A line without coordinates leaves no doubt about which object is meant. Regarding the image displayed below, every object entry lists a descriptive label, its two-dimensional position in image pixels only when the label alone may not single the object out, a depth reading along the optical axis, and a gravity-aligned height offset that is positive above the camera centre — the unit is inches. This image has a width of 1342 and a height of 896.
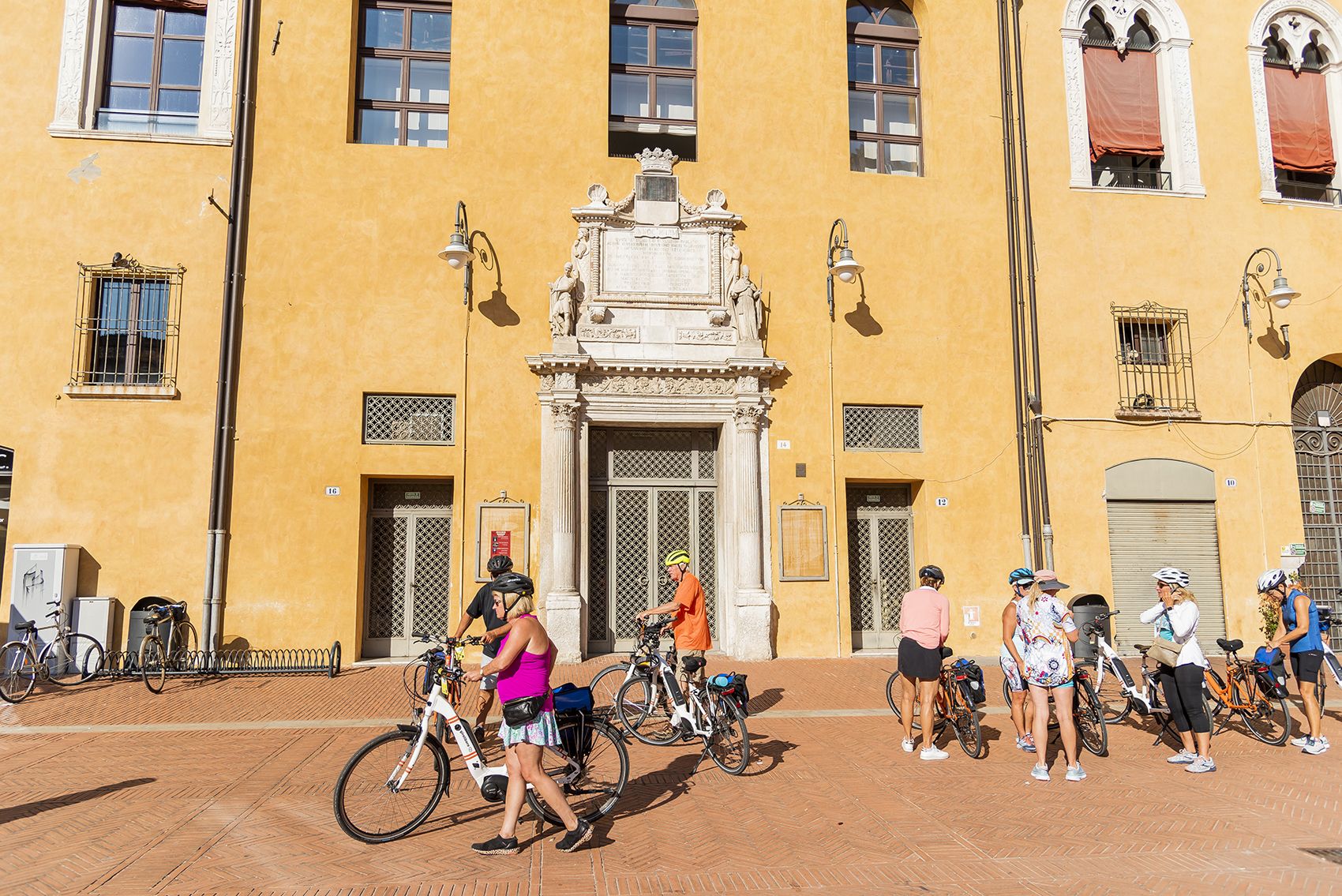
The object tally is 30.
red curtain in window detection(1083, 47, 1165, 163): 598.5 +314.7
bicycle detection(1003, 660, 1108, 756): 299.0 -56.4
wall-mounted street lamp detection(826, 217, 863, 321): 503.2 +176.0
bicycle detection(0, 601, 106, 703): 410.3 -49.5
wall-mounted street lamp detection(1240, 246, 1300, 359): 580.4 +183.9
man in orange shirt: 335.0 -21.3
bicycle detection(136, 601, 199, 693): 417.1 -44.4
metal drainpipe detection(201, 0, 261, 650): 472.7 +125.5
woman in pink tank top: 200.7 -41.3
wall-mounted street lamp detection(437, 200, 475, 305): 478.0 +172.5
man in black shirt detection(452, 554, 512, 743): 228.8 -17.9
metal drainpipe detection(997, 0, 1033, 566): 542.9 +192.9
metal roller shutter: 553.6 +0.5
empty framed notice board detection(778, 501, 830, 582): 517.7 +7.4
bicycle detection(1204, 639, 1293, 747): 330.0 -54.9
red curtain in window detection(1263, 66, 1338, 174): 614.9 +310.7
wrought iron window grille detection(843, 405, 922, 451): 542.0 +81.1
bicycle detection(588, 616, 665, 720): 315.0 -46.2
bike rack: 446.9 -54.9
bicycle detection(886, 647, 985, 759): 298.4 -54.4
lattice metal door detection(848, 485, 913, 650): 543.5 -3.6
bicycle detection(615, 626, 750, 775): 281.3 -53.4
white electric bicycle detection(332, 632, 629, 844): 206.1 -54.5
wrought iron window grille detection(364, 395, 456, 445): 506.3 +81.2
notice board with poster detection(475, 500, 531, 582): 497.4 +15.5
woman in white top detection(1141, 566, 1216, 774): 284.0 -39.6
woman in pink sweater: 298.2 -29.0
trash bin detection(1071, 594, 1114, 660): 527.5 -36.1
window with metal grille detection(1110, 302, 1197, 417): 569.0 +127.1
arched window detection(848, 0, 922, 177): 587.8 +320.4
